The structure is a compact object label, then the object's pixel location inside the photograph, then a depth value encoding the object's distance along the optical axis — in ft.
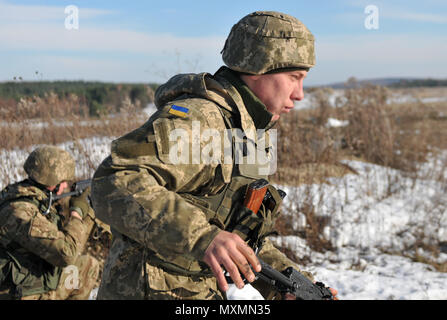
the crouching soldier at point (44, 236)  10.59
